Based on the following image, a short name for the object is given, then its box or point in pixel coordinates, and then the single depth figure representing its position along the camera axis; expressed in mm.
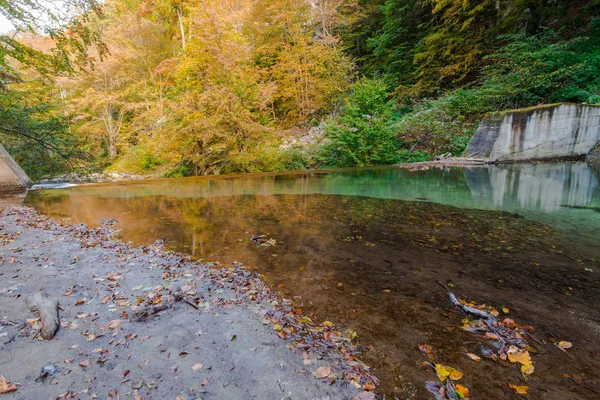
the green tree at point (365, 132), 12844
